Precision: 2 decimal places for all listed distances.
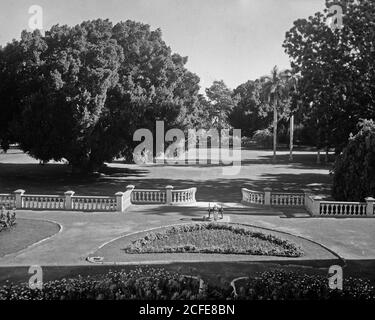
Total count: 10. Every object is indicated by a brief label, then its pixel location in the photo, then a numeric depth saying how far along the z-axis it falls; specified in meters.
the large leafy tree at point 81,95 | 35.75
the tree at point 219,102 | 127.69
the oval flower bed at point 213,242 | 17.70
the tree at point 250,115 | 110.44
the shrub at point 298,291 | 10.88
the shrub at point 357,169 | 27.47
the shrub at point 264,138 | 96.31
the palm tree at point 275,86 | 69.06
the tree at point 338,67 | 34.12
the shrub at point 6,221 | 20.84
